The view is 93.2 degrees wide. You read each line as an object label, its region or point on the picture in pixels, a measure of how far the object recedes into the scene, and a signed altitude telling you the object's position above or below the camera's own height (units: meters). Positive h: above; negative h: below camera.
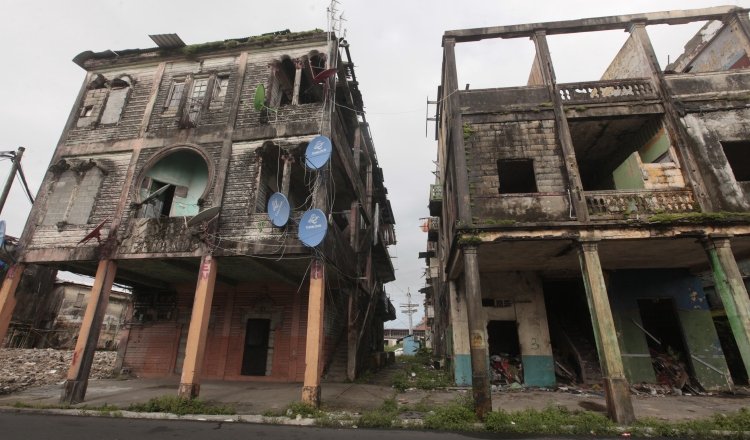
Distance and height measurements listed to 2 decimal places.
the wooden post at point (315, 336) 8.41 +0.21
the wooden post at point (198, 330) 8.93 +0.35
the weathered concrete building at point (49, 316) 20.45 +1.61
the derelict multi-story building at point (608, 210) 8.91 +3.42
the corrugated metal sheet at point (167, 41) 13.34 +10.84
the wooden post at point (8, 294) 10.59 +1.41
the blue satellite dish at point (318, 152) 9.92 +5.15
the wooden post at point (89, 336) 9.28 +0.20
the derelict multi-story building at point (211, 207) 10.23 +4.23
